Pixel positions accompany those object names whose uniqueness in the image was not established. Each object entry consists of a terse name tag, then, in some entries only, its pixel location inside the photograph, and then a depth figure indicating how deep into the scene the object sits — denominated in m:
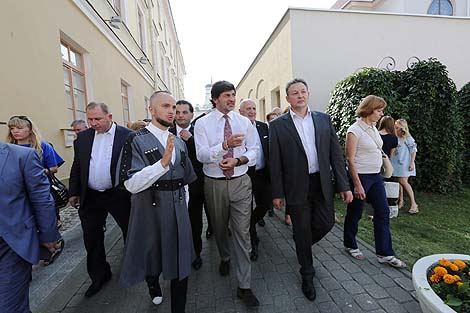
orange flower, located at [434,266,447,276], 2.07
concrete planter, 1.86
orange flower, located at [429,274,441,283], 2.09
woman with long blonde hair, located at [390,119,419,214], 5.38
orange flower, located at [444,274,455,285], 1.98
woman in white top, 3.04
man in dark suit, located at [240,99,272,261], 3.76
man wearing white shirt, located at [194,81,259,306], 2.53
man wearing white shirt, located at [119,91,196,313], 2.07
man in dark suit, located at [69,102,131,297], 2.75
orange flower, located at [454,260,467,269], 2.16
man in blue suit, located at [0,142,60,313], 1.63
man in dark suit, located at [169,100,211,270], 3.36
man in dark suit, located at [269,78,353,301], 2.66
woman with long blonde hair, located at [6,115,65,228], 3.18
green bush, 6.04
